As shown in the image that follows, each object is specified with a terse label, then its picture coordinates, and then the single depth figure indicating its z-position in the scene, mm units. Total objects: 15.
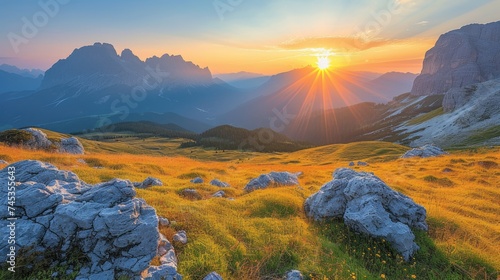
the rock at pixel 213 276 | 8642
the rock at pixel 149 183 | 20056
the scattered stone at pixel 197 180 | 25183
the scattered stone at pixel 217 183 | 23825
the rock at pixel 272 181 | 23609
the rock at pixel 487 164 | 35188
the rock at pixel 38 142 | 42350
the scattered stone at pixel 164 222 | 11485
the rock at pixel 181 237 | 10562
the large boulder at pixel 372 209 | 11977
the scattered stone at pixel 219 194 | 18994
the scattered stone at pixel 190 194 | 18330
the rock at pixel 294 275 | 9320
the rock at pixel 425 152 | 53156
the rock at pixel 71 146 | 51719
